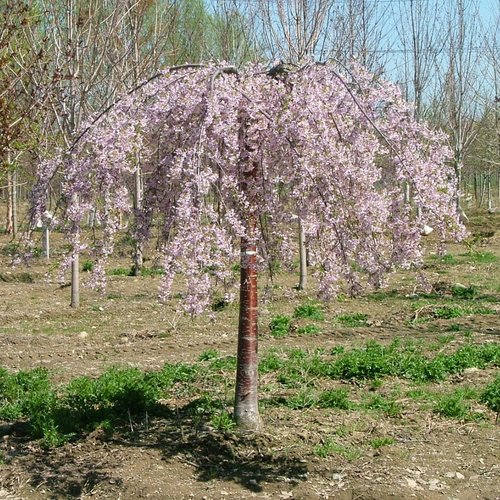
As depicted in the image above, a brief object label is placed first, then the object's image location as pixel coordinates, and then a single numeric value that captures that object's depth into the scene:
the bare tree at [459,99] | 22.08
